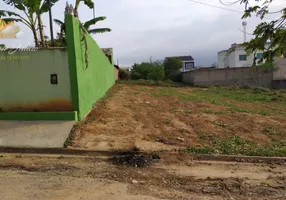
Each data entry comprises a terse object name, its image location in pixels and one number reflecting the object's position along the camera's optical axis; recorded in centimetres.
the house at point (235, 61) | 3532
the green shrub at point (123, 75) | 2488
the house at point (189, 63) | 5134
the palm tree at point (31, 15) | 822
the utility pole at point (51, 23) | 729
